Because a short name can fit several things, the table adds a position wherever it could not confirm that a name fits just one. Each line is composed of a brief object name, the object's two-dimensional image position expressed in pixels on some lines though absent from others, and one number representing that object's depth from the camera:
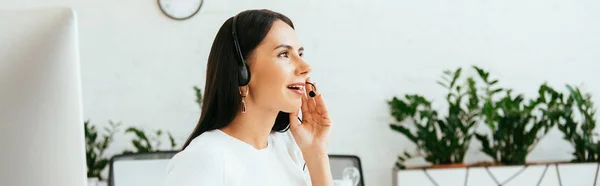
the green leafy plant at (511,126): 3.62
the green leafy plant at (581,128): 3.67
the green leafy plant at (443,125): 3.66
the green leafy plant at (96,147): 3.73
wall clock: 3.97
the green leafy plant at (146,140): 3.82
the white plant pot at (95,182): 3.55
